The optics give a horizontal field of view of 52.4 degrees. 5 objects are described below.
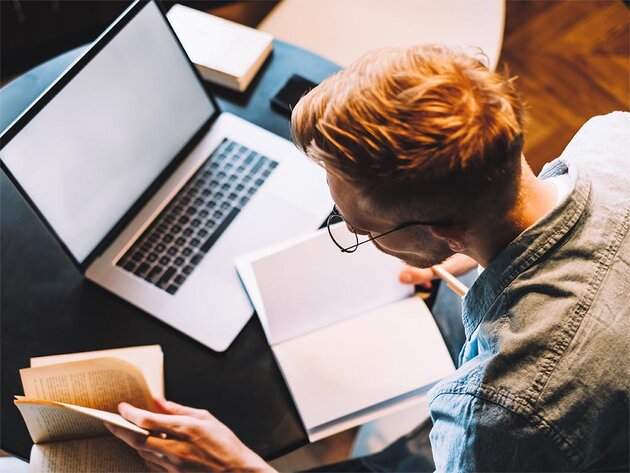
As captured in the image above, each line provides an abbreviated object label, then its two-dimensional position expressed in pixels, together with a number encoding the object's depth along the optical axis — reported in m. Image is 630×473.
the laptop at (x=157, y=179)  0.89
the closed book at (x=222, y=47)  1.14
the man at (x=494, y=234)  0.66
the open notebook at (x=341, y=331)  0.92
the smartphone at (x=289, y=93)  1.14
